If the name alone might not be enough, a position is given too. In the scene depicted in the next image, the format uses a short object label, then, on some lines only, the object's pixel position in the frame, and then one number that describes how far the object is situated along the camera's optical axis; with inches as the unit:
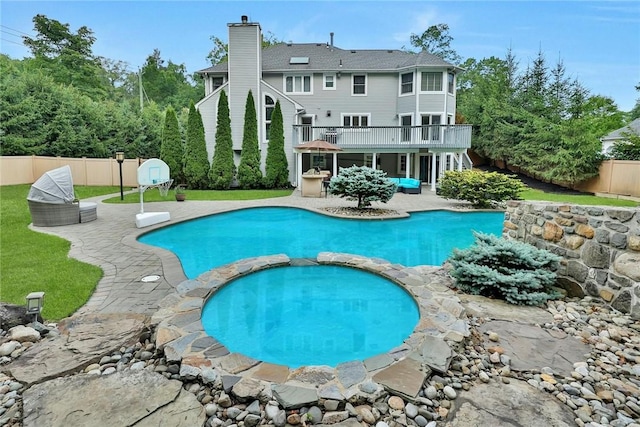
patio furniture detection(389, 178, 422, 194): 661.9
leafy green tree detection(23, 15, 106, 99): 1085.1
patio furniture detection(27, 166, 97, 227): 343.0
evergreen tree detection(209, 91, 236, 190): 715.4
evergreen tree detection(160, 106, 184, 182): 721.0
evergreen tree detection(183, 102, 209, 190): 717.9
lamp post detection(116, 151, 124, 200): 517.3
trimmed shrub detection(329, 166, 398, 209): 454.6
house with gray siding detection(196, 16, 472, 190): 725.9
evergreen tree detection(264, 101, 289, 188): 726.5
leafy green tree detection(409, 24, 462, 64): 1304.1
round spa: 145.7
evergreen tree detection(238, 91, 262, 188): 719.1
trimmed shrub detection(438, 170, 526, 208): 508.1
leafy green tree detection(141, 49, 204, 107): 1525.6
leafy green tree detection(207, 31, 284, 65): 1284.9
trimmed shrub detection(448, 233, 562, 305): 170.9
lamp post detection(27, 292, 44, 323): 139.4
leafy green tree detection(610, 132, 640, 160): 669.9
